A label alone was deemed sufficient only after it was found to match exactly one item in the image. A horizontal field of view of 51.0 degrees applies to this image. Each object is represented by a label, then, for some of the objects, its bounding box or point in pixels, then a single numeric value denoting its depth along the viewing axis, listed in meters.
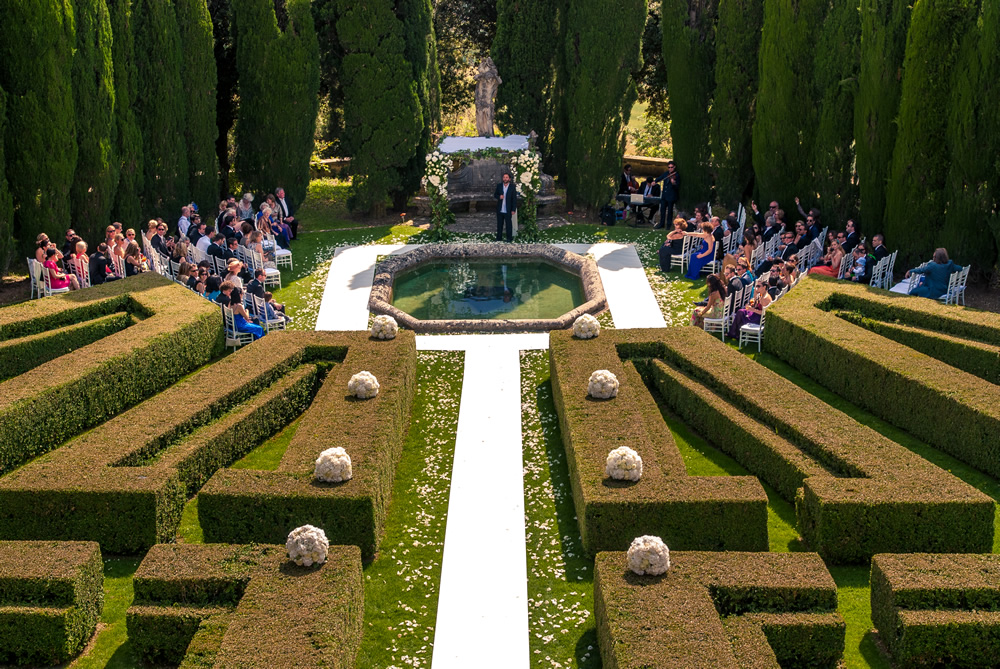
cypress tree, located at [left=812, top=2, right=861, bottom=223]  22.41
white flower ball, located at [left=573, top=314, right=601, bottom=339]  16.92
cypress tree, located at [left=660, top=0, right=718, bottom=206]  27.16
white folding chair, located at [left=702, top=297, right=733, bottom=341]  18.36
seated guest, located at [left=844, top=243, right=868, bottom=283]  19.88
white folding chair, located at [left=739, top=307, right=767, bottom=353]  18.11
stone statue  28.94
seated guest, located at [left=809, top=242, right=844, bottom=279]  20.16
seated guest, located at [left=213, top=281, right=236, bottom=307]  18.36
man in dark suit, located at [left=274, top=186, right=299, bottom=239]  25.98
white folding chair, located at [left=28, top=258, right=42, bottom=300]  19.95
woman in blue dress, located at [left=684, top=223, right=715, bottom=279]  22.11
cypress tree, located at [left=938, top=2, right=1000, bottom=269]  18.64
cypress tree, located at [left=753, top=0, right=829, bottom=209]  23.80
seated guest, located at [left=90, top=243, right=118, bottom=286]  20.16
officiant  25.31
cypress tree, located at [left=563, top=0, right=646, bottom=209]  27.12
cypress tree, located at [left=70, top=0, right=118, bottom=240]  21.97
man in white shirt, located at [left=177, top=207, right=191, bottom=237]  23.05
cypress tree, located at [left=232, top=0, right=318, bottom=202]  26.88
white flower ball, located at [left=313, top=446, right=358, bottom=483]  11.68
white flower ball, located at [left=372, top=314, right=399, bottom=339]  16.80
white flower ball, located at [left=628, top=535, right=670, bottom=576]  9.73
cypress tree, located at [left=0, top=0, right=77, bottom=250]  20.48
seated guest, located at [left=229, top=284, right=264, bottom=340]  18.41
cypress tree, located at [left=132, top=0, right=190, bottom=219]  24.78
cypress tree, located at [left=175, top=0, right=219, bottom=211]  26.14
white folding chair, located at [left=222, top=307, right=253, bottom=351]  18.42
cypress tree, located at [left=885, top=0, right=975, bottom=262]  19.41
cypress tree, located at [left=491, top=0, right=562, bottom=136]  29.44
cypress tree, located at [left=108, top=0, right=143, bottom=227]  23.53
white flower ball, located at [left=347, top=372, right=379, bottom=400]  14.16
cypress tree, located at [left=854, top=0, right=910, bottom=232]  20.80
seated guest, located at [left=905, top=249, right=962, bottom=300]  18.38
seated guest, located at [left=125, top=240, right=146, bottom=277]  20.48
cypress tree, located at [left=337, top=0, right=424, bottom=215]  27.33
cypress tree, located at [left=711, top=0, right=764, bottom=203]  25.59
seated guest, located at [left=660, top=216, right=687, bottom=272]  22.94
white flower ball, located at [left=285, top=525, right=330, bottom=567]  9.97
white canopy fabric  27.41
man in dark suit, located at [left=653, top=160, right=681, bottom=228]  26.84
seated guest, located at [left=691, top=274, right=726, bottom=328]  18.50
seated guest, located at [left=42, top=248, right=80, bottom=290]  19.72
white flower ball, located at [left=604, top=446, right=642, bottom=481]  11.66
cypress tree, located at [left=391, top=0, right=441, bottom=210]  27.98
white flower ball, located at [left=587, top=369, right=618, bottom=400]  14.19
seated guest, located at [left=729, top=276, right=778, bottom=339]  18.41
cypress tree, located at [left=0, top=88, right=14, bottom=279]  20.17
